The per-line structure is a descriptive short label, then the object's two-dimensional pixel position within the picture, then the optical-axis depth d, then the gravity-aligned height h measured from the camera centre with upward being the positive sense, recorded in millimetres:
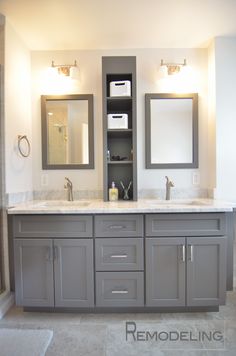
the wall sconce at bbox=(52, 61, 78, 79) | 2379 +992
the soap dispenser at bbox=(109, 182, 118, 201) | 2340 -296
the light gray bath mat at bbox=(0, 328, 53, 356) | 1011 -833
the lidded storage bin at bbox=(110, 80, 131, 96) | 2215 +750
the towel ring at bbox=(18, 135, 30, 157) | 2225 +242
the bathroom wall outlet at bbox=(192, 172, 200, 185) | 2482 -145
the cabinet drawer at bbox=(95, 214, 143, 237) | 1895 -500
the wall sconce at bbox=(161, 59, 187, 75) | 2377 +1007
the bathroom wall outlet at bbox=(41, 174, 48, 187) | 2500 -170
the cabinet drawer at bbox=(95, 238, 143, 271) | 1895 -739
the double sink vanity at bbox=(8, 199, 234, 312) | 1889 -767
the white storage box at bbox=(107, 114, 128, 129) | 2260 +437
